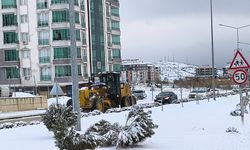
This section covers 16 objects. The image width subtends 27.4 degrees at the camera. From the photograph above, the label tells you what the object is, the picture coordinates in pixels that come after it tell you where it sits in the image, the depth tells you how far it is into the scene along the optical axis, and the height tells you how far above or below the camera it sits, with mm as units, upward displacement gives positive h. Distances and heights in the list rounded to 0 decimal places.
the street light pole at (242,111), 19625 -1977
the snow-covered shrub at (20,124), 24719 -2929
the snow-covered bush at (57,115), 15866 -1638
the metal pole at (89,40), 80562 +3513
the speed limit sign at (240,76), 19344 -623
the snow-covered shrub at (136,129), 13250 -1796
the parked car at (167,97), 53594 -3909
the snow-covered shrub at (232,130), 16938 -2328
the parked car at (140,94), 75188 -4737
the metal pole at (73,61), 17562 +70
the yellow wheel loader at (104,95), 35625 -2328
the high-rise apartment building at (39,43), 73062 +2990
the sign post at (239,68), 19328 -316
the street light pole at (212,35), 51638 +2548
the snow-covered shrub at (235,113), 24673 -2573
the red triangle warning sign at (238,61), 19402 -51
